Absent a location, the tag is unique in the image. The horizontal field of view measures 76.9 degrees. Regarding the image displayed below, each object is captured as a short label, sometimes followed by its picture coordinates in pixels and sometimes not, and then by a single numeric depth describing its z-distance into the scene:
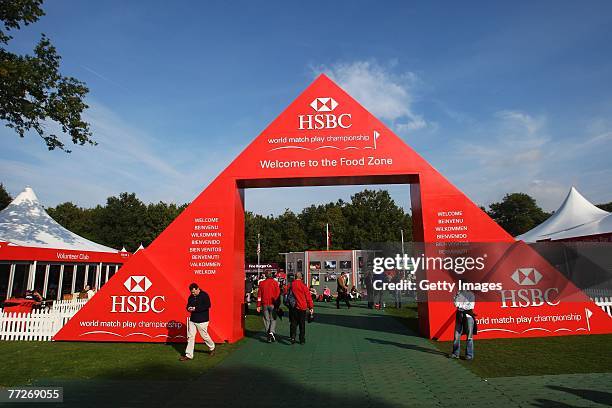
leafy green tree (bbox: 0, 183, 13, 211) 41.76
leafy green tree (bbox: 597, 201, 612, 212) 66.32
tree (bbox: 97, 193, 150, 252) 48.97
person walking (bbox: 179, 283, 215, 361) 7.64
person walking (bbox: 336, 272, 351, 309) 16.11
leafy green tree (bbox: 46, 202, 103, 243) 50.53
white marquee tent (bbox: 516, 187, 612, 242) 16.75
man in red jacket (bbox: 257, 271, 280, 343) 9.45
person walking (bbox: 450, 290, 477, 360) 7.24
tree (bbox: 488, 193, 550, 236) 66.94
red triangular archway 9.14
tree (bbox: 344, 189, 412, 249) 55.18
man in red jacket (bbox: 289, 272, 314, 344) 9.03
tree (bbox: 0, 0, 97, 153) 12.38
